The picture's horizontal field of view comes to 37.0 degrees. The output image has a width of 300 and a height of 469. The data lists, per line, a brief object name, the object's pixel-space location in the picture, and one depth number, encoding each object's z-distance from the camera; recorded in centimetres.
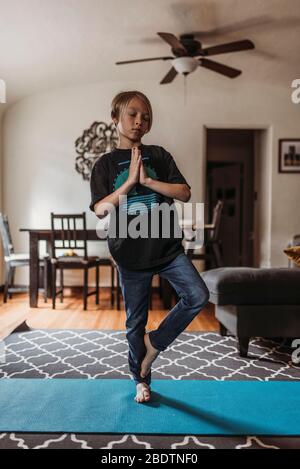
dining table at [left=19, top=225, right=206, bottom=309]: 461
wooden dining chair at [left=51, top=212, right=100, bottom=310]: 451
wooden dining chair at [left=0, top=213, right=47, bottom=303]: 488
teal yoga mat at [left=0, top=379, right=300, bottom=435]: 166
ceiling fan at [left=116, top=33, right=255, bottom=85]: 362
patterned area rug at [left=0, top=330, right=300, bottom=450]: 156
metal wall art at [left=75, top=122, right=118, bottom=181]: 578
